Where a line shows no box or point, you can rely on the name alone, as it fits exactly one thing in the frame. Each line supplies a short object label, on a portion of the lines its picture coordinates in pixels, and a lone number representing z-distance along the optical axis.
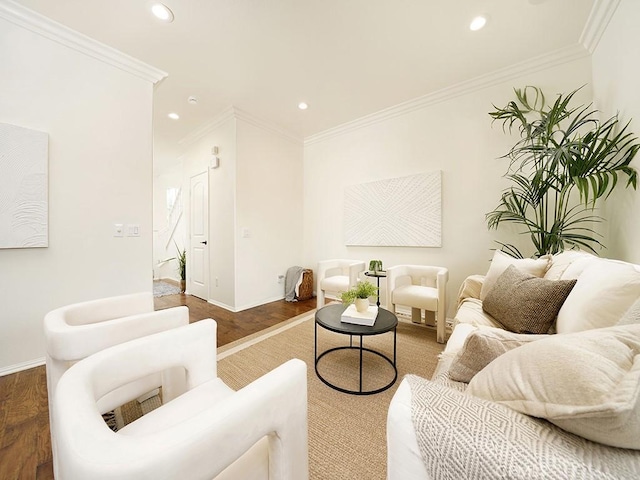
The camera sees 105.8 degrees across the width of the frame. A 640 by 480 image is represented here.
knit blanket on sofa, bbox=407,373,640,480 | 0.39
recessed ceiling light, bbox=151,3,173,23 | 1.79
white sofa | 0.40
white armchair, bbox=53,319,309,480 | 0.41
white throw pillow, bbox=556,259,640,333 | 0.88
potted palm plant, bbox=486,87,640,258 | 1.60
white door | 3.88
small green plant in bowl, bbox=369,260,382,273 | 2.86
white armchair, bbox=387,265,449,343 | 2.27
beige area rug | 1.14
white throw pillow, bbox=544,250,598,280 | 1.30
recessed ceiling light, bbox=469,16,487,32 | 1.91
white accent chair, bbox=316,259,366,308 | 2.89
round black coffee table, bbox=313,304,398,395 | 1.59
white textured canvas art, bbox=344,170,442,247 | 2.93
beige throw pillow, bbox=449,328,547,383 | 0.79
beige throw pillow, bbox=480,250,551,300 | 1.61
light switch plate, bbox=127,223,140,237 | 2.37
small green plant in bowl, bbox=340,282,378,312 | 1.83
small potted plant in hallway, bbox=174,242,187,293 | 4.80
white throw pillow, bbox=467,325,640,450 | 0.40
